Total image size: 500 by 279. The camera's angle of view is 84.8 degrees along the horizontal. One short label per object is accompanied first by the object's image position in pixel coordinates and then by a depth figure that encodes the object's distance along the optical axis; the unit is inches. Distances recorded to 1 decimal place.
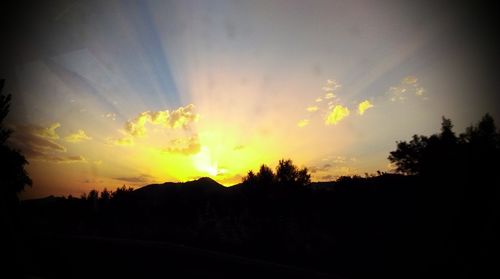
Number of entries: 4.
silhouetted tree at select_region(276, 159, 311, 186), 1334.9
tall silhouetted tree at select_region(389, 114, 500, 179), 660.1
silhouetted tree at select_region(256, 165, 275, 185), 1318.4
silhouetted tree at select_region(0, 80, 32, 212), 429.1
